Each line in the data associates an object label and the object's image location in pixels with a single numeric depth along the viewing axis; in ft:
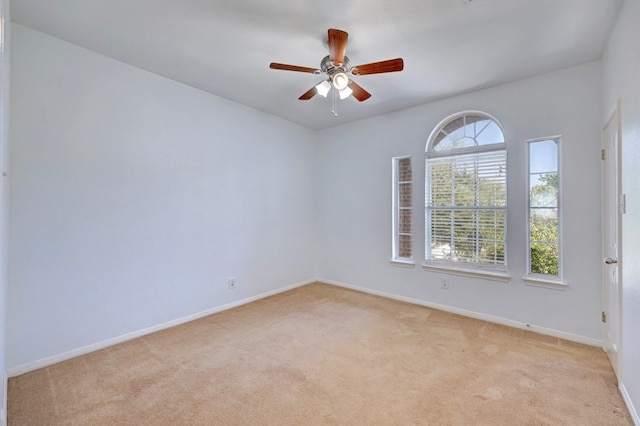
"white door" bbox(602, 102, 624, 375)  6.73
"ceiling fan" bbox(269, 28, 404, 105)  6.68
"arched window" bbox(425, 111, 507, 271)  10.70
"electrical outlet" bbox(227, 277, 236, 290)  12.01
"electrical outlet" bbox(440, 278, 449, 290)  11.62
